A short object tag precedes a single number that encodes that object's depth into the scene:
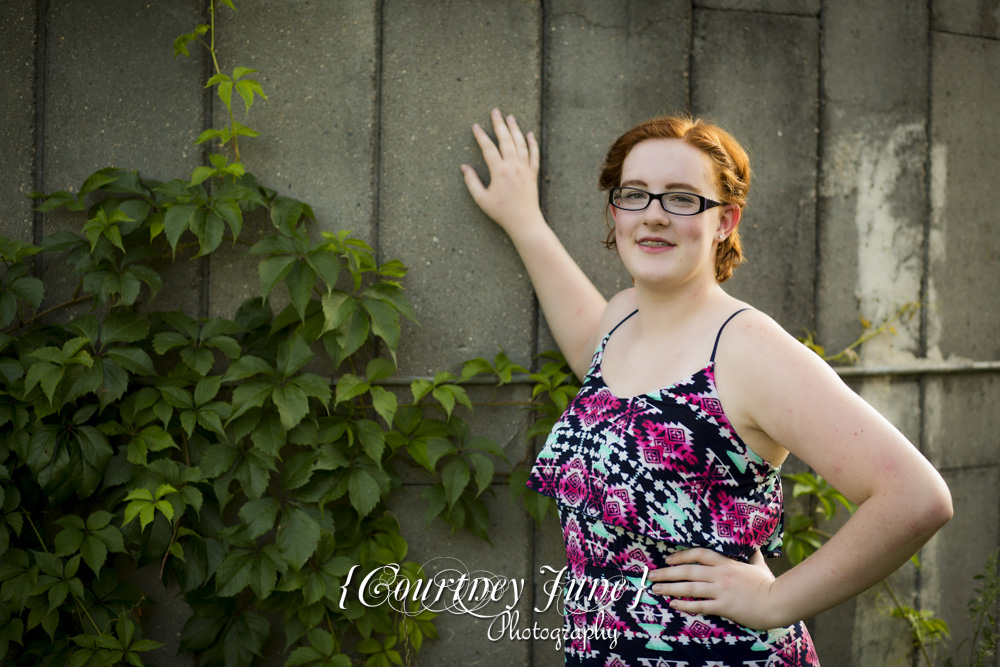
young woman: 1.31
